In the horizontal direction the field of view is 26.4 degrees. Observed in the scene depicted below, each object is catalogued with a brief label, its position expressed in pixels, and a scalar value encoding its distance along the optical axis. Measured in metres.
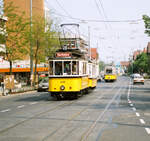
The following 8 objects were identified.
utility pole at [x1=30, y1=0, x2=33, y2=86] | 35.69
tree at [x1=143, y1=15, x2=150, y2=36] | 35.97
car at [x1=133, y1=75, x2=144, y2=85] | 54.25
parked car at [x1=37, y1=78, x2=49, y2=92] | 34.22
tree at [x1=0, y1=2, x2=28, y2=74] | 29.20
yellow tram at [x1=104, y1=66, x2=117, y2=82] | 63.41
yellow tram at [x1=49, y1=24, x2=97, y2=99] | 20.53
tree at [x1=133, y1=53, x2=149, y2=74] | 100.81
